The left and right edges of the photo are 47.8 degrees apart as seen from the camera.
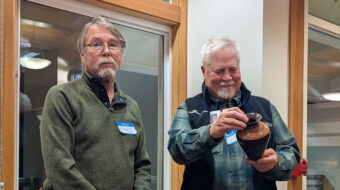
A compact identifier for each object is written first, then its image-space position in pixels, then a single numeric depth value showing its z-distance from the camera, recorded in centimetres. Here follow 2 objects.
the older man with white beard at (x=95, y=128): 147
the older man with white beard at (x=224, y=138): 154
